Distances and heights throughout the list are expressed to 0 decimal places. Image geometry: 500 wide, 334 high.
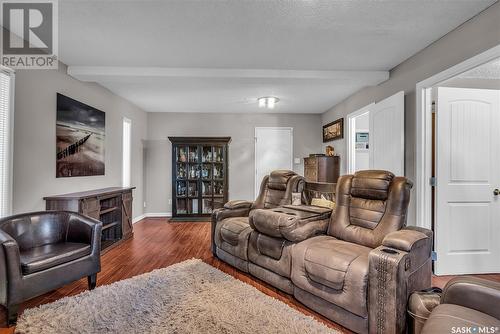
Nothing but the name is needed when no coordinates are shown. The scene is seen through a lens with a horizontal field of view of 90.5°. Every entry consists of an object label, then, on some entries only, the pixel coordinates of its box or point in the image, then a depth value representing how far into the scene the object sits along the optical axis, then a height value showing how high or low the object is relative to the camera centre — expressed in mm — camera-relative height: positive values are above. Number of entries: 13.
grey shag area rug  1796 -1165
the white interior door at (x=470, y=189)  2754 -254
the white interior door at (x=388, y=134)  3021 +423
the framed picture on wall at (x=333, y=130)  4875 +769
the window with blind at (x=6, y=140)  2410 +269
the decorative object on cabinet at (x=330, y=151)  5071 +320
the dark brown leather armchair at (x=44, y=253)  1842 -748
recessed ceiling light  4613 +1249
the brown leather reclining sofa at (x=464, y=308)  1114 -720
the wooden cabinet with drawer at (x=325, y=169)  4691 -47
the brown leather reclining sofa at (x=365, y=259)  1629 -700
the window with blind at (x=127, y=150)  4980 +346
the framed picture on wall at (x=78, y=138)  3174 +406
